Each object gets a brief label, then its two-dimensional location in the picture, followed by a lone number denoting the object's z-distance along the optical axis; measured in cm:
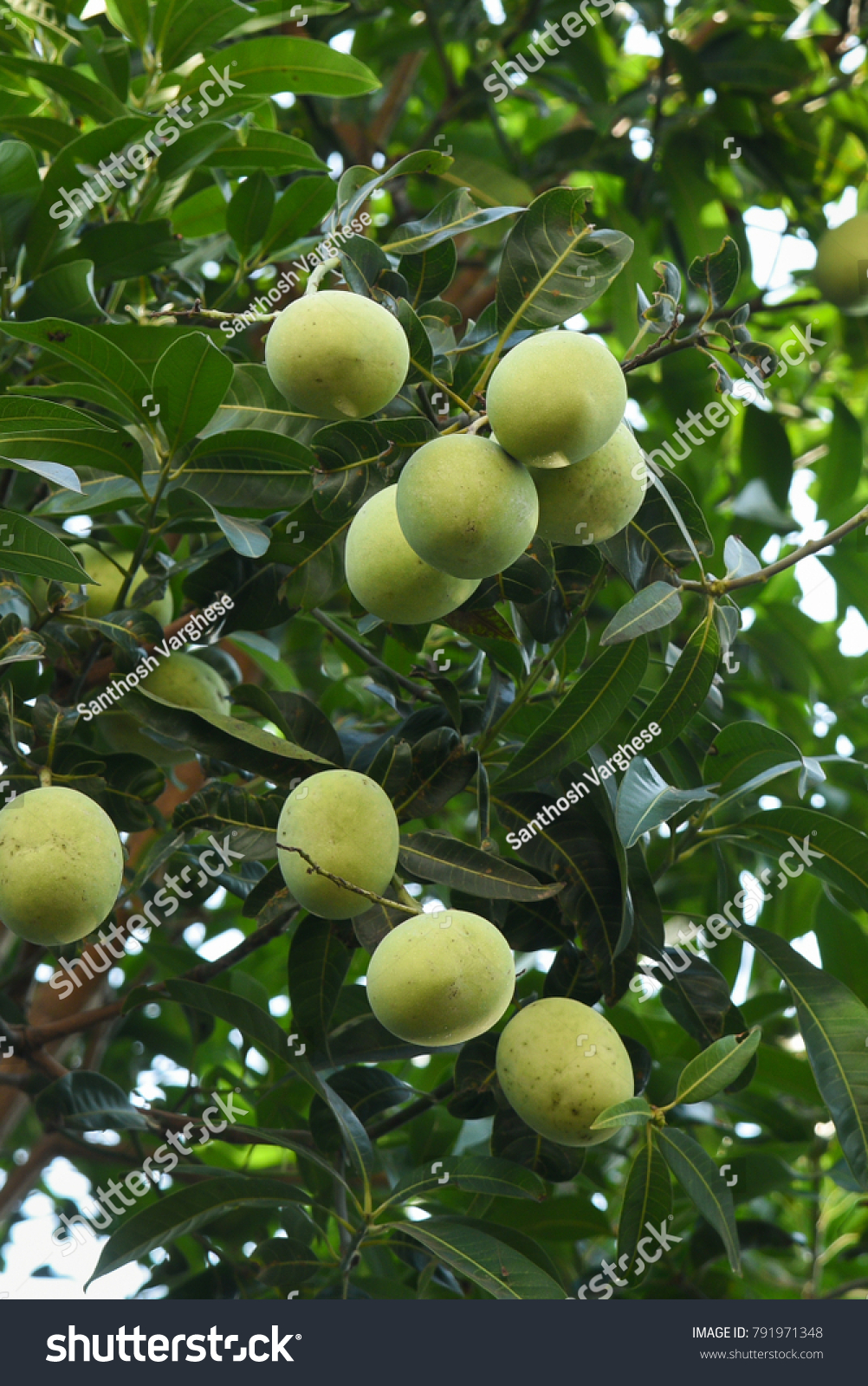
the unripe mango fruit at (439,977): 217
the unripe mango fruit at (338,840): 221
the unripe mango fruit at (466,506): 211
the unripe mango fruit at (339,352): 215
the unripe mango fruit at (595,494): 217
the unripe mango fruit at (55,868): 220
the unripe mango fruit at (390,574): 219
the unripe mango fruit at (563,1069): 225
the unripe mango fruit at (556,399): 211
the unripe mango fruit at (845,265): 289
